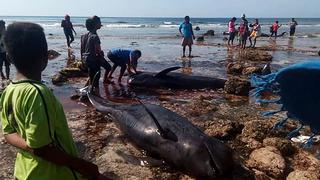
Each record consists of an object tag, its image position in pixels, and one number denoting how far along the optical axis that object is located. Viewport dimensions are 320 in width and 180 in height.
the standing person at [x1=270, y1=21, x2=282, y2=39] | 37.52
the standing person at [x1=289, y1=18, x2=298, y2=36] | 39.75
